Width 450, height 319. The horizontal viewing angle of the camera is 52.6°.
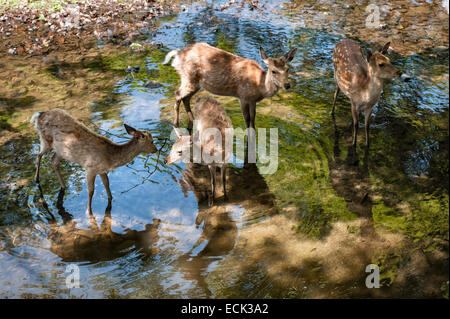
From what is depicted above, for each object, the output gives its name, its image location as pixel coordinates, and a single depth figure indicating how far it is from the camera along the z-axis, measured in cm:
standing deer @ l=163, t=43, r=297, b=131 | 686
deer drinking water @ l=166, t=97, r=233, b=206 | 564
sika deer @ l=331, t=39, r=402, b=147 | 615
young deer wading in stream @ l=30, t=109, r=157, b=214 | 533
